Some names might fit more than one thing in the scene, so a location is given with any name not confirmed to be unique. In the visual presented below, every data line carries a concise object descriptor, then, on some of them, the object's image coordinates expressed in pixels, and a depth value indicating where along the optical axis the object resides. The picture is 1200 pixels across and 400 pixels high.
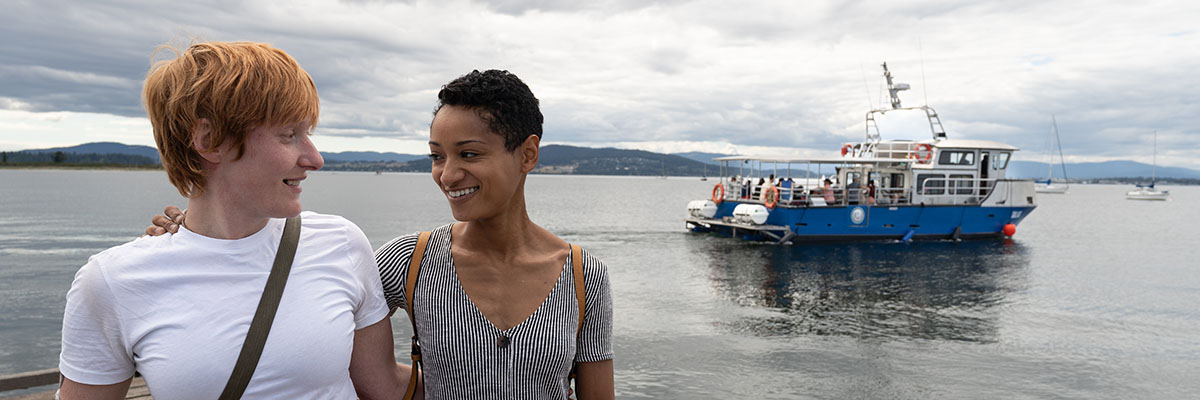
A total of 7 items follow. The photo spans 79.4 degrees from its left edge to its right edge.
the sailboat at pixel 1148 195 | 139.11
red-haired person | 1.53
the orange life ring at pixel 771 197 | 29.84
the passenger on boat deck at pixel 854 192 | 30.61
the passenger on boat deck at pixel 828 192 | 29.81
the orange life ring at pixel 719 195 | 32.81
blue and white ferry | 30.09
